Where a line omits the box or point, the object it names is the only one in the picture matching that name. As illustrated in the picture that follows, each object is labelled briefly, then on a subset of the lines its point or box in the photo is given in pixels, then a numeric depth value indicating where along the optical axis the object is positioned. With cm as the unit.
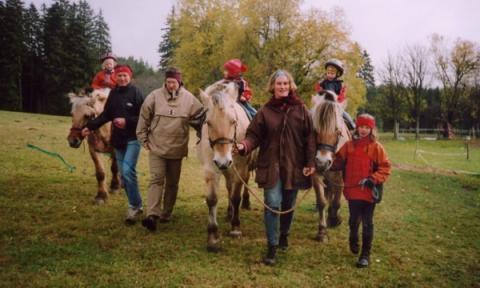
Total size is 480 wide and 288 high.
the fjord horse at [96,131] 646
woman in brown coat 440
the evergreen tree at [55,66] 4072
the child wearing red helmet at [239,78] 603
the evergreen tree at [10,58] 3762
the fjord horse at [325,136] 450
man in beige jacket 541
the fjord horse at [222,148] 420
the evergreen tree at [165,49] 5332
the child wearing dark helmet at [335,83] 633
